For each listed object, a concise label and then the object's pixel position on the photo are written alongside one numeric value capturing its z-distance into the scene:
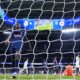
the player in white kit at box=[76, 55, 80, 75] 12.44
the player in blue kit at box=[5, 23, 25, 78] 9.15
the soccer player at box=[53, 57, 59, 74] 13.18
